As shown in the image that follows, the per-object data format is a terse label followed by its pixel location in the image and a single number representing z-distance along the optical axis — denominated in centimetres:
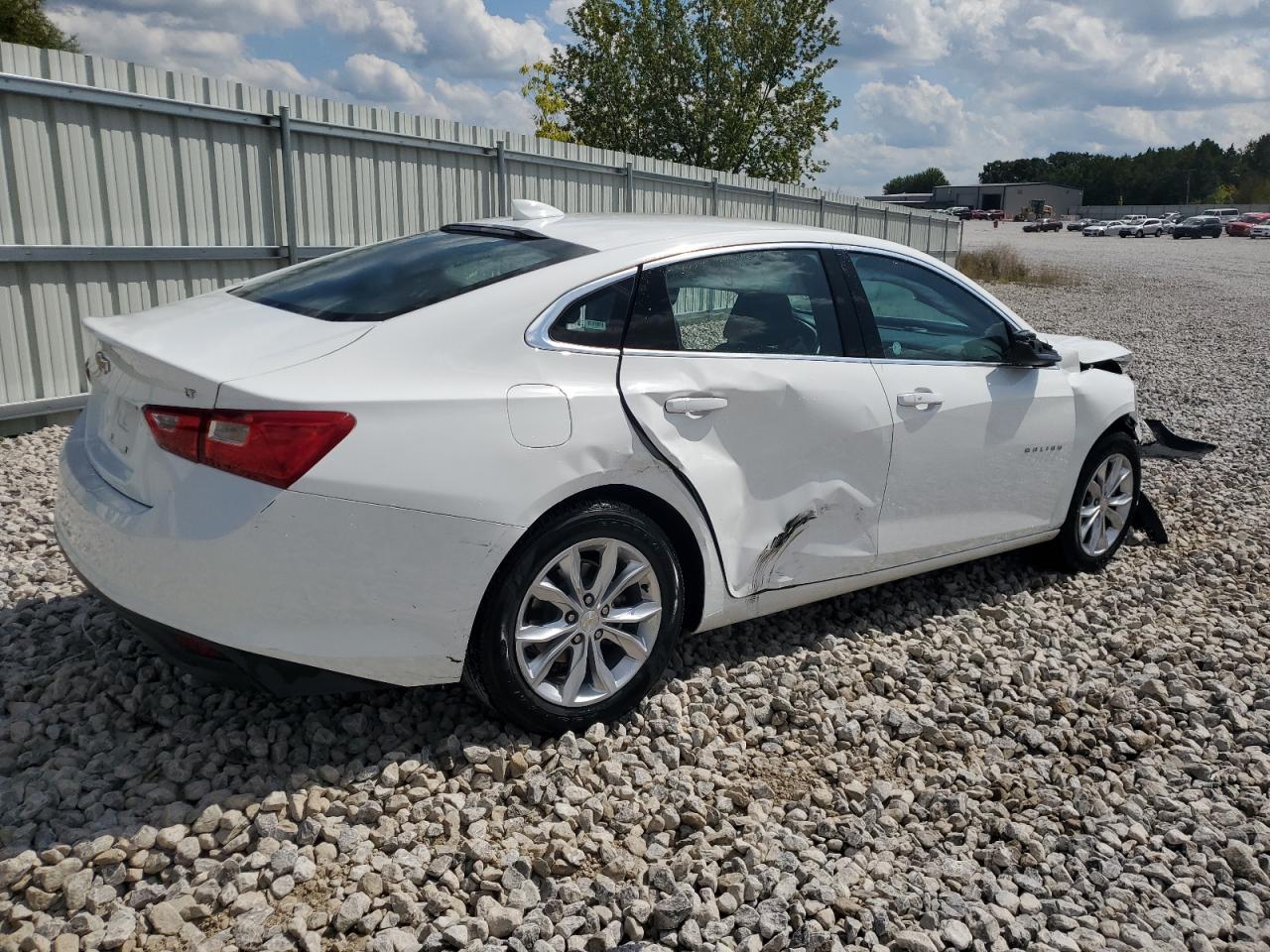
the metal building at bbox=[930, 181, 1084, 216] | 12475
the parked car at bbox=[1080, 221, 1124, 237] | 7606
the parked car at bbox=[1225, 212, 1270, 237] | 7250
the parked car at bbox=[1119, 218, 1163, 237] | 7675
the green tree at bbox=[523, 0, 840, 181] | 2750
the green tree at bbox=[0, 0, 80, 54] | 2270
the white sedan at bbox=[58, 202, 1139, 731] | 275
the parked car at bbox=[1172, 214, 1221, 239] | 7069
